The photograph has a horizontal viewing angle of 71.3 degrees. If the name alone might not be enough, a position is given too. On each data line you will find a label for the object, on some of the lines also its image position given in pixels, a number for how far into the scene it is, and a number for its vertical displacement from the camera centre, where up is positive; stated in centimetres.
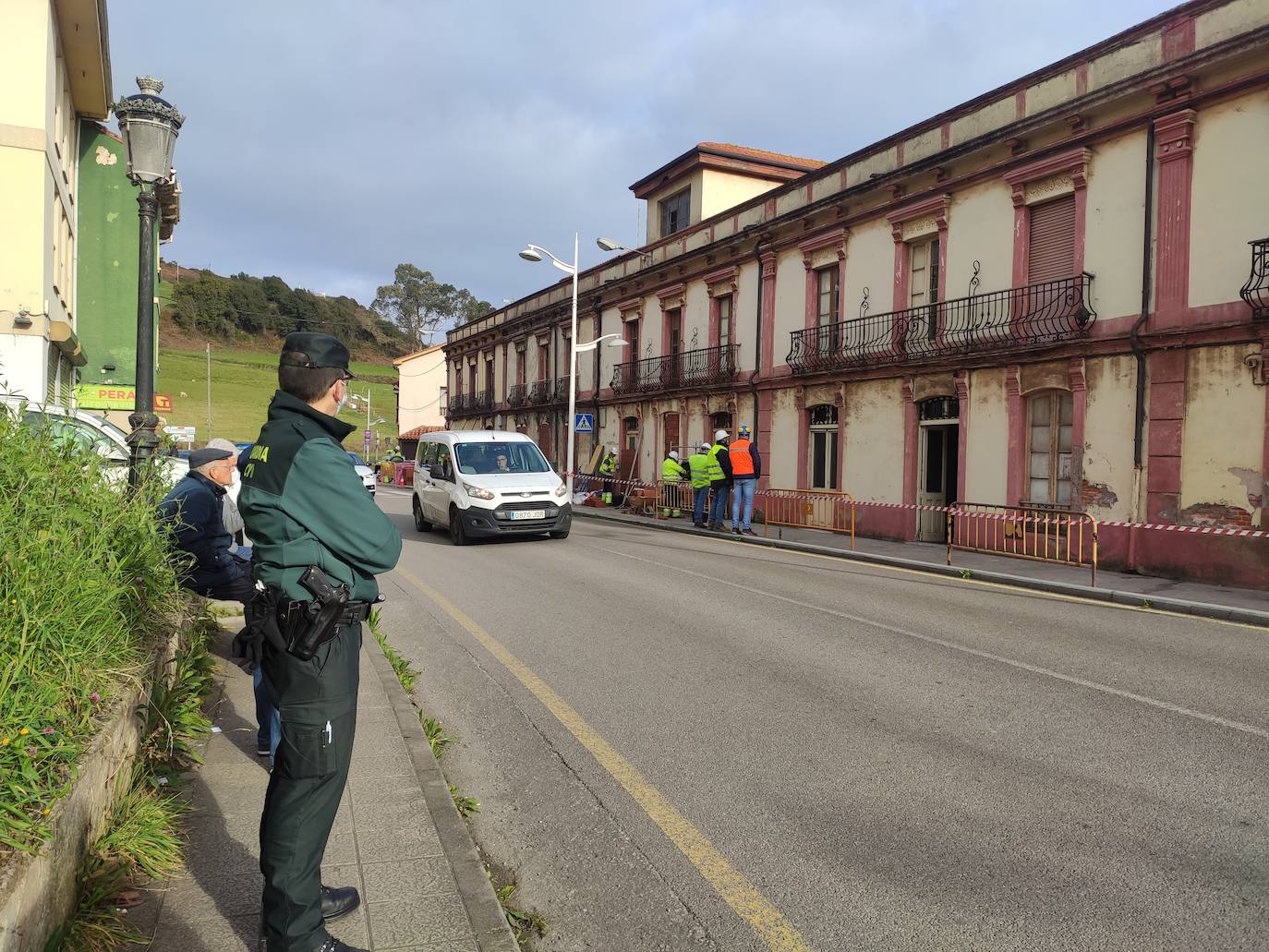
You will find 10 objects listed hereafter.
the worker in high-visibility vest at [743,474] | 1808 -9
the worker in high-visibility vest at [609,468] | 2803 -5
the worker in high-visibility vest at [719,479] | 1847 -21
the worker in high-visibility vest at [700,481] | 1955 -29
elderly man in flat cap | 551 -44
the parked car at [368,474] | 2617 -39
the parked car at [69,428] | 487 +15
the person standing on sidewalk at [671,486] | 2258 -47
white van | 1476 -43
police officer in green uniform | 264 -50
